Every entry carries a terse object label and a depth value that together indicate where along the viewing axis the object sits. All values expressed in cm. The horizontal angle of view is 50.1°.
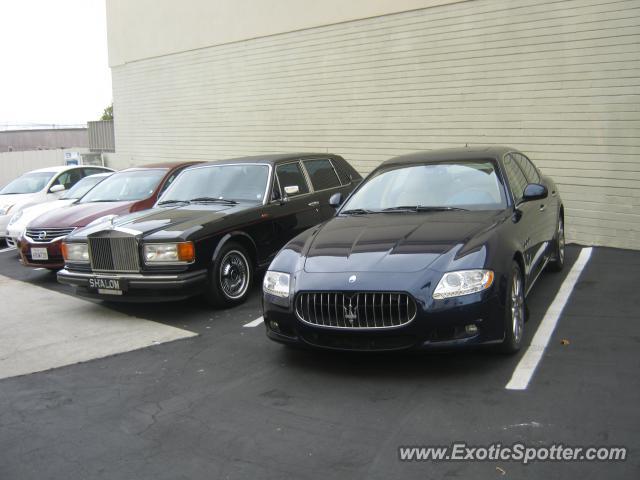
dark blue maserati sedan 482
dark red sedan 959
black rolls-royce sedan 708
